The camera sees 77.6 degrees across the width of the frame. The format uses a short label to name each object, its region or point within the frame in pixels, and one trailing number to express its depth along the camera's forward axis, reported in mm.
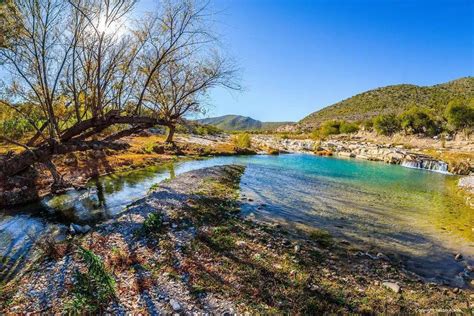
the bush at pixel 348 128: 107812
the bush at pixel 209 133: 72506
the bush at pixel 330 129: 109438
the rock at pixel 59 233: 11037
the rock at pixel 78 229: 11641
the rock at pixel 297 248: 10510
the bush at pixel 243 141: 58844
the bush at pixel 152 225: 10845
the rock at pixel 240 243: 10333
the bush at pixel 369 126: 99362
